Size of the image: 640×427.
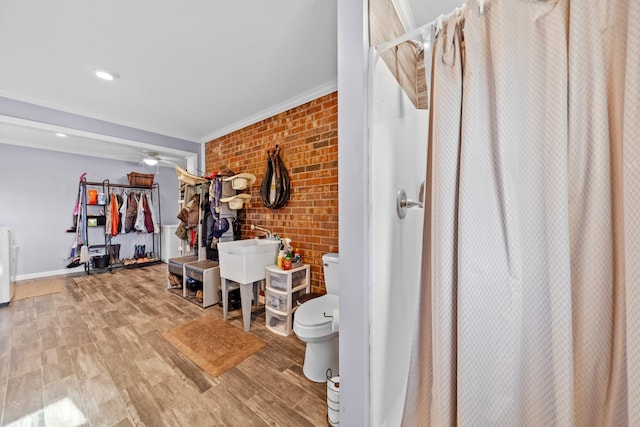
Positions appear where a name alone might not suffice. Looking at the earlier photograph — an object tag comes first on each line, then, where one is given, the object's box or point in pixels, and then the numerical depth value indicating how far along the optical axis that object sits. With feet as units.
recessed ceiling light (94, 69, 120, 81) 6.47
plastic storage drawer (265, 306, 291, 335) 7.13
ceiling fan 12.69
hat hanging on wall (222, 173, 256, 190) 9.21
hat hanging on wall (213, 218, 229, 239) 9.25
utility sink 7.15
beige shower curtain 2.02
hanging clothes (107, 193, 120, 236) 14.34
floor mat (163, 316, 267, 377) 5.84
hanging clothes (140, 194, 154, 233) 15.67
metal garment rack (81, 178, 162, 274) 13.58
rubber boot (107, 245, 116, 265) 14.57
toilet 5.02
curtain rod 2.75
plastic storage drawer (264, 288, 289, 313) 7.24
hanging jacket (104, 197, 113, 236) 14.28
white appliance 9.22
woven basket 14.93
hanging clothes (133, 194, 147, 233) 15.29
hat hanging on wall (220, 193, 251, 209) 9.13
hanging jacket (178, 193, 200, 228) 9.90
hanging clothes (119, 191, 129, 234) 14.92
